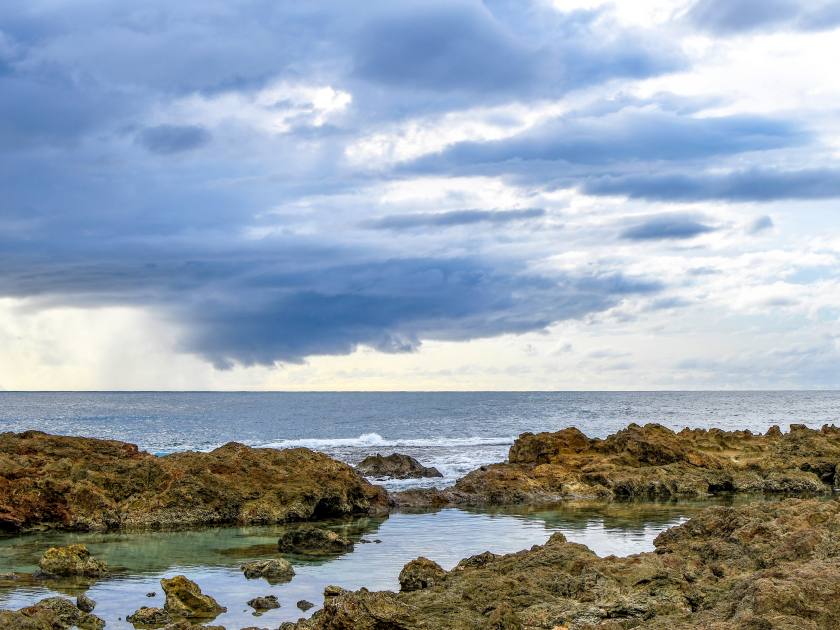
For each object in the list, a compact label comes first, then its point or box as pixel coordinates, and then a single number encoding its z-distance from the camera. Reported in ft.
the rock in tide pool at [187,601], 50.96
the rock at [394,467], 139.44
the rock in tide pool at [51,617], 41.45
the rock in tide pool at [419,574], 53.01
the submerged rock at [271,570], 62.13
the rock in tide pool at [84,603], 51.96
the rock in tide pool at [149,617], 49.42
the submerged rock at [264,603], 52.95
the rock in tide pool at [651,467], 110.42
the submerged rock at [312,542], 73.82
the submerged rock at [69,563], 61.93
